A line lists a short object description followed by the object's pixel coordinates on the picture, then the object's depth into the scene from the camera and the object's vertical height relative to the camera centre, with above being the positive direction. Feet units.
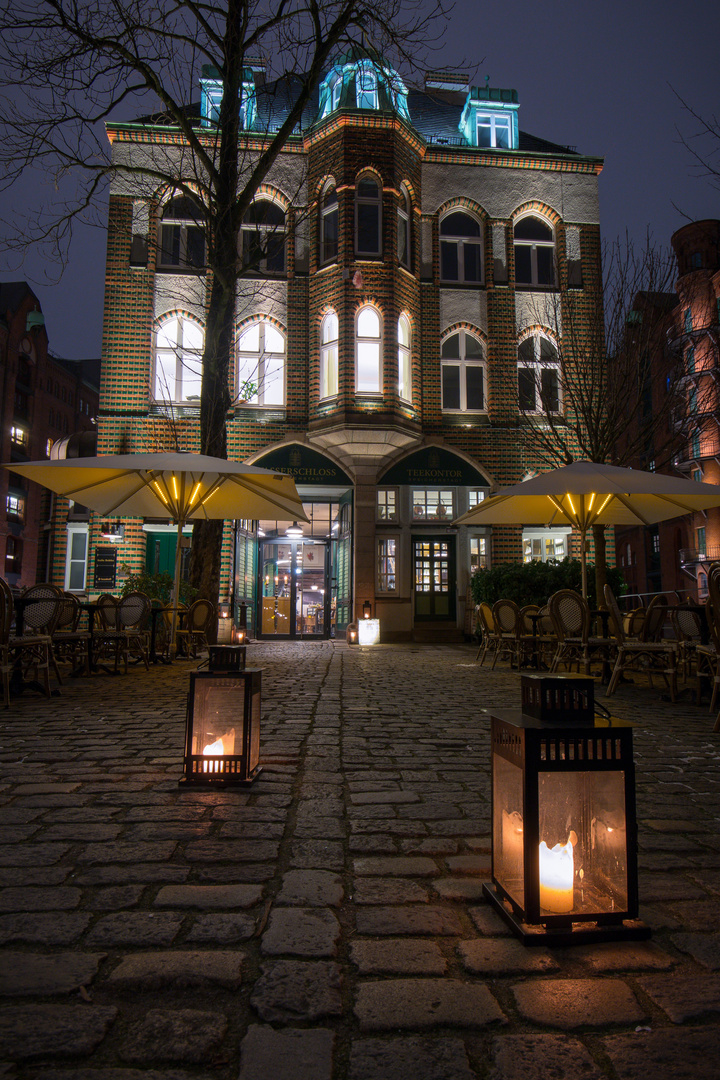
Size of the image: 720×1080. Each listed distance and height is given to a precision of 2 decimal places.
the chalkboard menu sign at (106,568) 50.19 +3.02
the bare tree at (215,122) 32.14 +24.03
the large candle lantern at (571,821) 5.90 -1.83
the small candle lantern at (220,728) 10.80 -1.88
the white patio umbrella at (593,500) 21.84 +4.17
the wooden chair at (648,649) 22.00 -1.19
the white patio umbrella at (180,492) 24.81 +4.79
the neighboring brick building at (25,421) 125.49 +37.04
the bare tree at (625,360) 37.93 +14.95
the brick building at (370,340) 51.90 +21.07
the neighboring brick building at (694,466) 102.27 +22.61
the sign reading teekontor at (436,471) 53.57 +10.91
